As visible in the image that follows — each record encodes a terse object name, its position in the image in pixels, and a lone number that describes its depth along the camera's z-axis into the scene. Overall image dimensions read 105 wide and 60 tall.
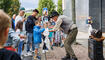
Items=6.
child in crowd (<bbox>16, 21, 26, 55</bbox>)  6.07
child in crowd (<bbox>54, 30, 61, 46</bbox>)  10.91
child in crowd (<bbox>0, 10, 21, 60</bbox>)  1.62
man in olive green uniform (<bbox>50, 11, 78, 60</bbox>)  6.61
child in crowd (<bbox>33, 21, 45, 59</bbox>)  6.81
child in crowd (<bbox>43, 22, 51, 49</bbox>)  6.83
